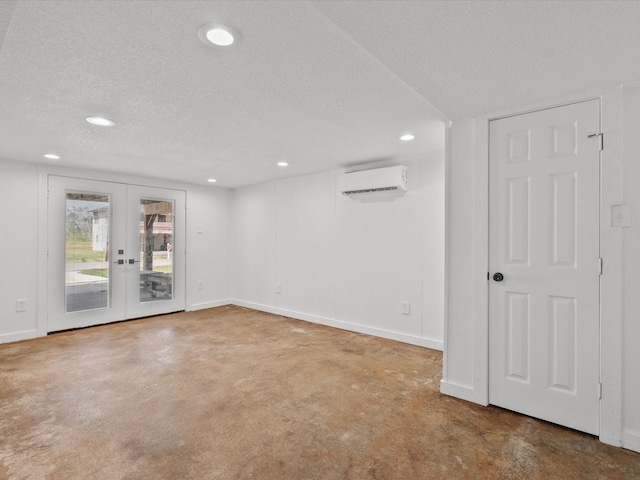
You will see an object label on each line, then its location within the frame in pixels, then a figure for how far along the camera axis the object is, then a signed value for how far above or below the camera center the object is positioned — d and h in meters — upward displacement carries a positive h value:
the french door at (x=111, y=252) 4.56 -0.19
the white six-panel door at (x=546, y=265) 2.16 -0.16
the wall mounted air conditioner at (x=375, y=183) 4.03 +0.74
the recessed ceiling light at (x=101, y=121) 2.72 +1.00
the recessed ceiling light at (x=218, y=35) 1.56 +1.01
